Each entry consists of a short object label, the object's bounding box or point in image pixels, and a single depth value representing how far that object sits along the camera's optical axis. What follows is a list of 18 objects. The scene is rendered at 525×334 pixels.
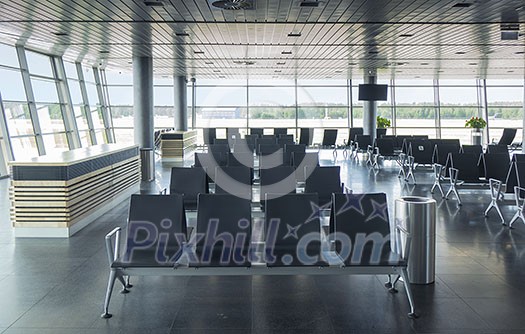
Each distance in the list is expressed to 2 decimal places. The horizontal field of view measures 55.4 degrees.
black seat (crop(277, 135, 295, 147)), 14.04
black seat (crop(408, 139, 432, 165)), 11.88
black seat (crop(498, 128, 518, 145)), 18.56
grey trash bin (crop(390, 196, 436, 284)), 4.86
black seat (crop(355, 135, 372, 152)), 16.53
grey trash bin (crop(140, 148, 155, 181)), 12.61
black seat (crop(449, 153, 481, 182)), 9.15
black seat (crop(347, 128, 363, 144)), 19.88
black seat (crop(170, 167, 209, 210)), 6.66
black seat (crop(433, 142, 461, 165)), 11.17
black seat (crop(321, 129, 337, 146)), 18.66
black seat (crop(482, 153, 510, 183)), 8.73
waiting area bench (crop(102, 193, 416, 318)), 4.21
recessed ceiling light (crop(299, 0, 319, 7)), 6.94
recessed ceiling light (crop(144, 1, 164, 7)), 7.04
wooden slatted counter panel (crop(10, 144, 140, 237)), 6.77
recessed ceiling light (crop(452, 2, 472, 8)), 7.07
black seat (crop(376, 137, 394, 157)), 14.22
